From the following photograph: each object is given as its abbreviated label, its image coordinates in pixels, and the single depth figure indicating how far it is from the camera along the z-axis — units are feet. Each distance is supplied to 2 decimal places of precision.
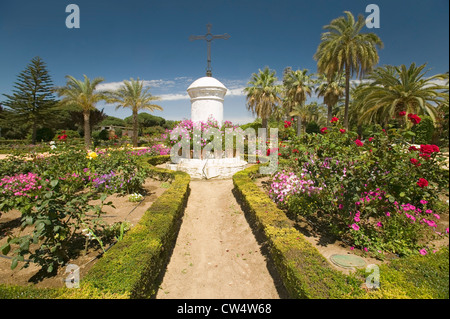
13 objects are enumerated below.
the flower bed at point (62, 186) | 8.61
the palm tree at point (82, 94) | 71.72
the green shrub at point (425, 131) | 62.23
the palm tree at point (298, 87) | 92.53
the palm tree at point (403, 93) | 42.66
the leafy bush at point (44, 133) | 94.86
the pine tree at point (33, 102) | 83.87
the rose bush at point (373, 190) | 11.34
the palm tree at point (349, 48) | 50.78
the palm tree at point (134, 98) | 77.25
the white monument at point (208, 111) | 29.71
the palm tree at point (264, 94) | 83.56
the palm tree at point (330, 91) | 81.87
